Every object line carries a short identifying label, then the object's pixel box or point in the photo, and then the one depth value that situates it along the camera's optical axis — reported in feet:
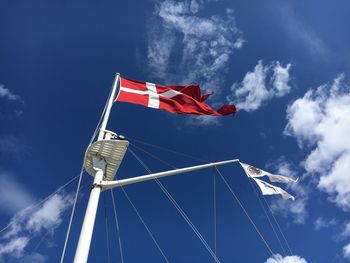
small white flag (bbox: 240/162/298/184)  57.62
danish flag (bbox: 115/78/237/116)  52.26
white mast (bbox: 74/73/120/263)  31.24
